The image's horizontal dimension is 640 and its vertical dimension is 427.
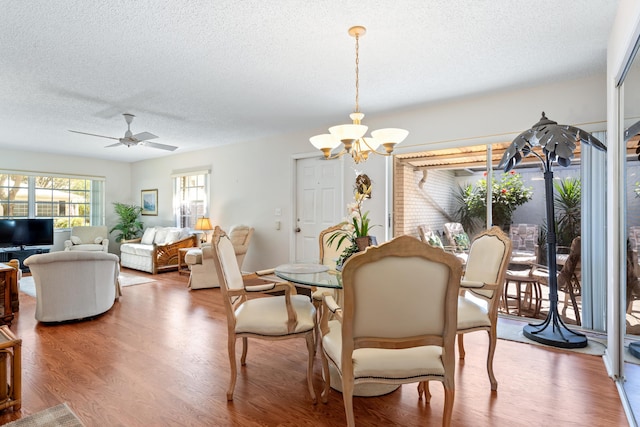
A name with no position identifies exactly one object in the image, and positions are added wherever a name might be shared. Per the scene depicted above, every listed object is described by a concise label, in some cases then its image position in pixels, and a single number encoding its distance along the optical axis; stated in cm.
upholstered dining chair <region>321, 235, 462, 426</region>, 160
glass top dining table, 224
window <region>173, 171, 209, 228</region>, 733
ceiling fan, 459
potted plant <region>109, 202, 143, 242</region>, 832
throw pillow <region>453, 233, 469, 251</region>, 426
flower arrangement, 253
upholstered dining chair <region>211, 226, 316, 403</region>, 221
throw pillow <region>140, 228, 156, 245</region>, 772
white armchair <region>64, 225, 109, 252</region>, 729
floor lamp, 289
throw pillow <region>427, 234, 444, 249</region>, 447
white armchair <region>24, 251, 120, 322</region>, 364
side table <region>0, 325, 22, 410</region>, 210
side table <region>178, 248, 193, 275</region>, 666
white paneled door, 540
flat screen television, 685
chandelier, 251
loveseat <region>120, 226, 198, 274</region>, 676
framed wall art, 840
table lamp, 685
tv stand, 692
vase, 251
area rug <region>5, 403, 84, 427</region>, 195
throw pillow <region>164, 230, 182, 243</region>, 711
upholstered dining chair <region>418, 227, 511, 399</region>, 238
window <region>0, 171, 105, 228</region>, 738
